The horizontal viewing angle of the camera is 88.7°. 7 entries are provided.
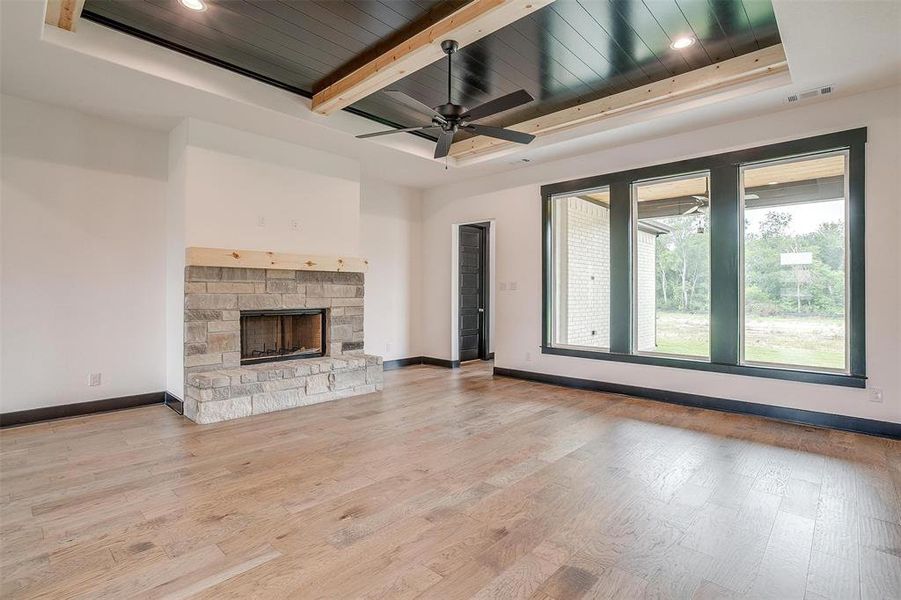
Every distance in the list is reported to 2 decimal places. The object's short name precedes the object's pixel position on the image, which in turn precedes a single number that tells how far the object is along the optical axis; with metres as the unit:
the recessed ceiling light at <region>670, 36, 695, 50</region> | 3.63
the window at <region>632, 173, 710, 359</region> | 4.87
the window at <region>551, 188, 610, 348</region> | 5.66
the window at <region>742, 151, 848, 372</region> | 4.12
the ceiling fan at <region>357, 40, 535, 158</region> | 3.36
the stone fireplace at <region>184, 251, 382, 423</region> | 4.36
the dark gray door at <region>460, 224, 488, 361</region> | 7.69
